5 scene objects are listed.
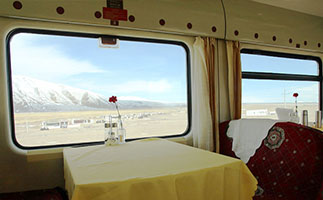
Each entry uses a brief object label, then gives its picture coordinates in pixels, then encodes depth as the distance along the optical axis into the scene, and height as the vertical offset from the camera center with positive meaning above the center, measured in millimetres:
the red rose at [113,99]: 2344 -50
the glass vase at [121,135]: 2250 -412
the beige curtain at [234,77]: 3031 +191
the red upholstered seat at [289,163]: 1635 -585
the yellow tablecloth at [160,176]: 1052 -441
